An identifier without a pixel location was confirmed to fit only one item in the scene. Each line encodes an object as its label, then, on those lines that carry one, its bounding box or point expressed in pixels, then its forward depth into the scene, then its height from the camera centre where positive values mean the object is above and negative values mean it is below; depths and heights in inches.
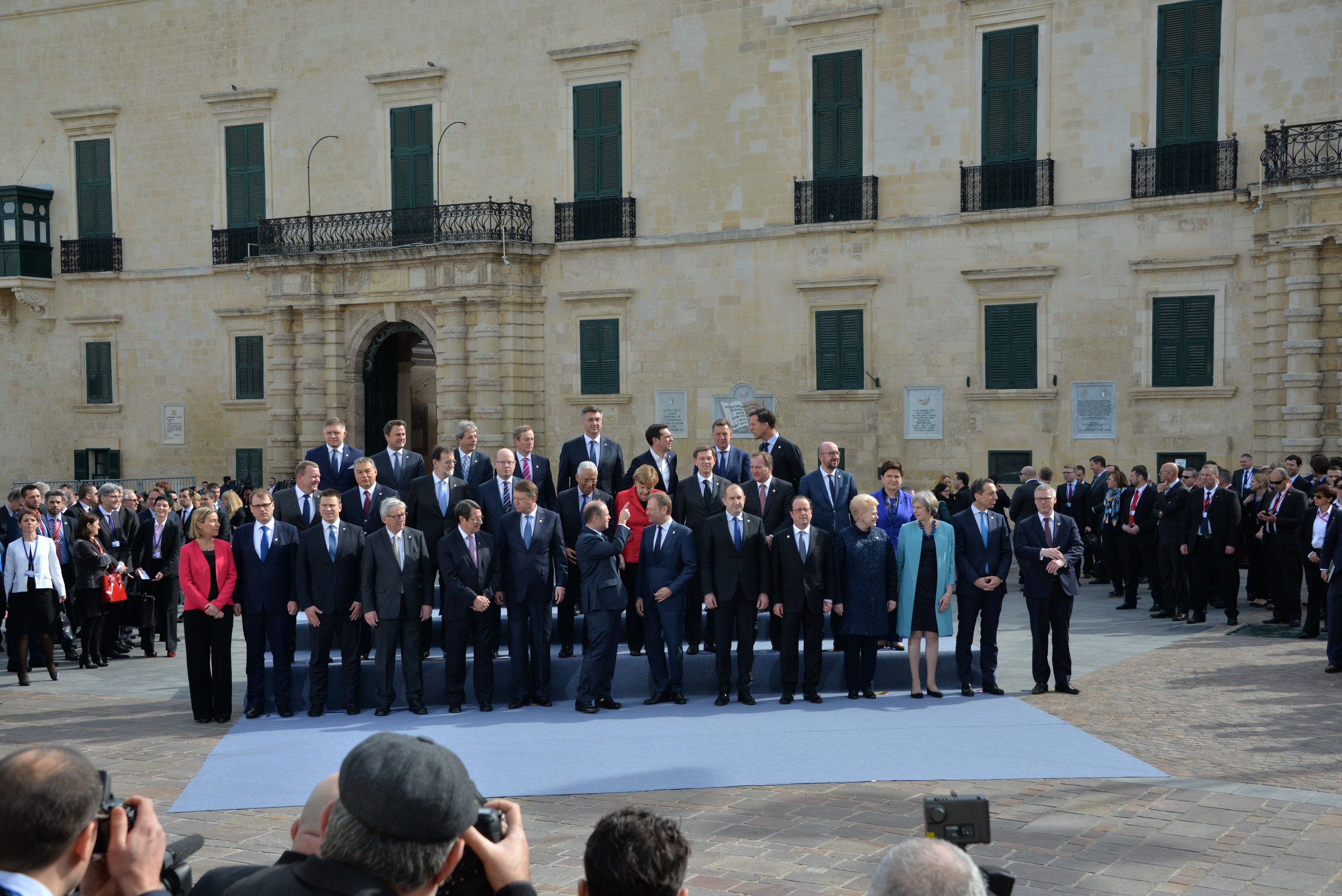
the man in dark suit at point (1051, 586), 425.4 -63.1
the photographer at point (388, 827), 102.6 -34.5
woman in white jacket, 482.0 -66.0
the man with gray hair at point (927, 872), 102.4 -38.8
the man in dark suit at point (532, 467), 473.4 -23.6
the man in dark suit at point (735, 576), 420.2 -57.5
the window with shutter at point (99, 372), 1139.9 +34.9
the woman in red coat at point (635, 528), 441.4 -44.3
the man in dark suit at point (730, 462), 481.4 -22.7
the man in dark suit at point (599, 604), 411.5 -65.1
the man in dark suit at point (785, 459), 481.4 -21.5
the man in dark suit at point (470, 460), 482.6 -20.8
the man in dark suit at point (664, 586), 421.4 -60.6
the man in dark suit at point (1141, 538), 629.6 -70.2
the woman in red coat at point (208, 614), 407.5 -66.9
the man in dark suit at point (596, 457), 489.7 -20.5
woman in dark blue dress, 418.6 -62.3
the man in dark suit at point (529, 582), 416.2 -58.3
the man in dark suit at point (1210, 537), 579.5 -63.9
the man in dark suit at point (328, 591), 411.8 -60.1
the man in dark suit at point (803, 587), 417.4 -61.5
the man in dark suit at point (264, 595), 414.6 -61.4
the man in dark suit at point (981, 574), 425.7 -58.7
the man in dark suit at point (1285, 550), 561.9 -68.8
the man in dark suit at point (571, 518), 453.4 -41.0
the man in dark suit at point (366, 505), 454.6 -35.1
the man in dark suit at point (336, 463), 487.5 -21.5
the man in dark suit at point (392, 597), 408.8 -61.7
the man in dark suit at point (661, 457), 470.5 -20.2
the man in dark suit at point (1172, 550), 592.7 -72.1
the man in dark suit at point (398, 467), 492.4 -23.5
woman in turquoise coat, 422.9 -60.3
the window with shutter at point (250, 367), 1087.6 +36.8
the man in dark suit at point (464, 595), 411.2 -61.1
